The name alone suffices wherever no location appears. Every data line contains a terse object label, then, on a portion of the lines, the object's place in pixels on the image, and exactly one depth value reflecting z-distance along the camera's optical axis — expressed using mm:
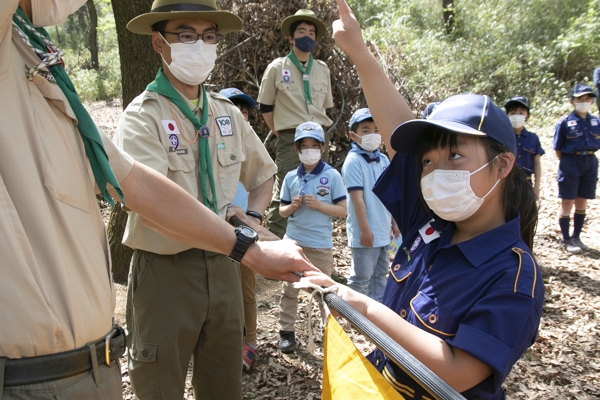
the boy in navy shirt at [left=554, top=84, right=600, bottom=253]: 7641
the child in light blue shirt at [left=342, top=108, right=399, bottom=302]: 5047
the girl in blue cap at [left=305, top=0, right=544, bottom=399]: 1704
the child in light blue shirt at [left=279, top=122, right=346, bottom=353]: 4992
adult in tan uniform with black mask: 6676
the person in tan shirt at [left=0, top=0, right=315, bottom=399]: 1503
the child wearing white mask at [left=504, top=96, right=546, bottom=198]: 7191
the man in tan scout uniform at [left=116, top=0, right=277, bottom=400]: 2967
